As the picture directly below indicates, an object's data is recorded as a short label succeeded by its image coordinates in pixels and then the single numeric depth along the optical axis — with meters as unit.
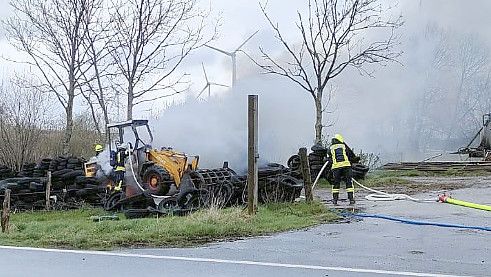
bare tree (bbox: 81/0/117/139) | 25.45
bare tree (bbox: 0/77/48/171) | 27.22
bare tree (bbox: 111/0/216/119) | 25.88
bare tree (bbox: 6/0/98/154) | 25.08
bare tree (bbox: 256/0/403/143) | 26.06
